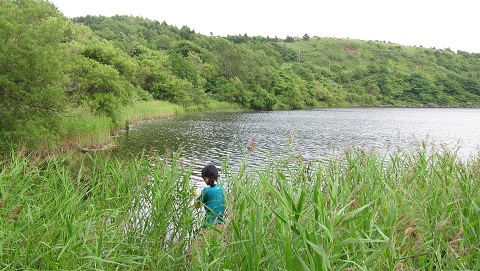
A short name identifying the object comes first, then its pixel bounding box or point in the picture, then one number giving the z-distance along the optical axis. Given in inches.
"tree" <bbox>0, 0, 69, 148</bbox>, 515.2
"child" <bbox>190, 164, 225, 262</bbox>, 212.9
